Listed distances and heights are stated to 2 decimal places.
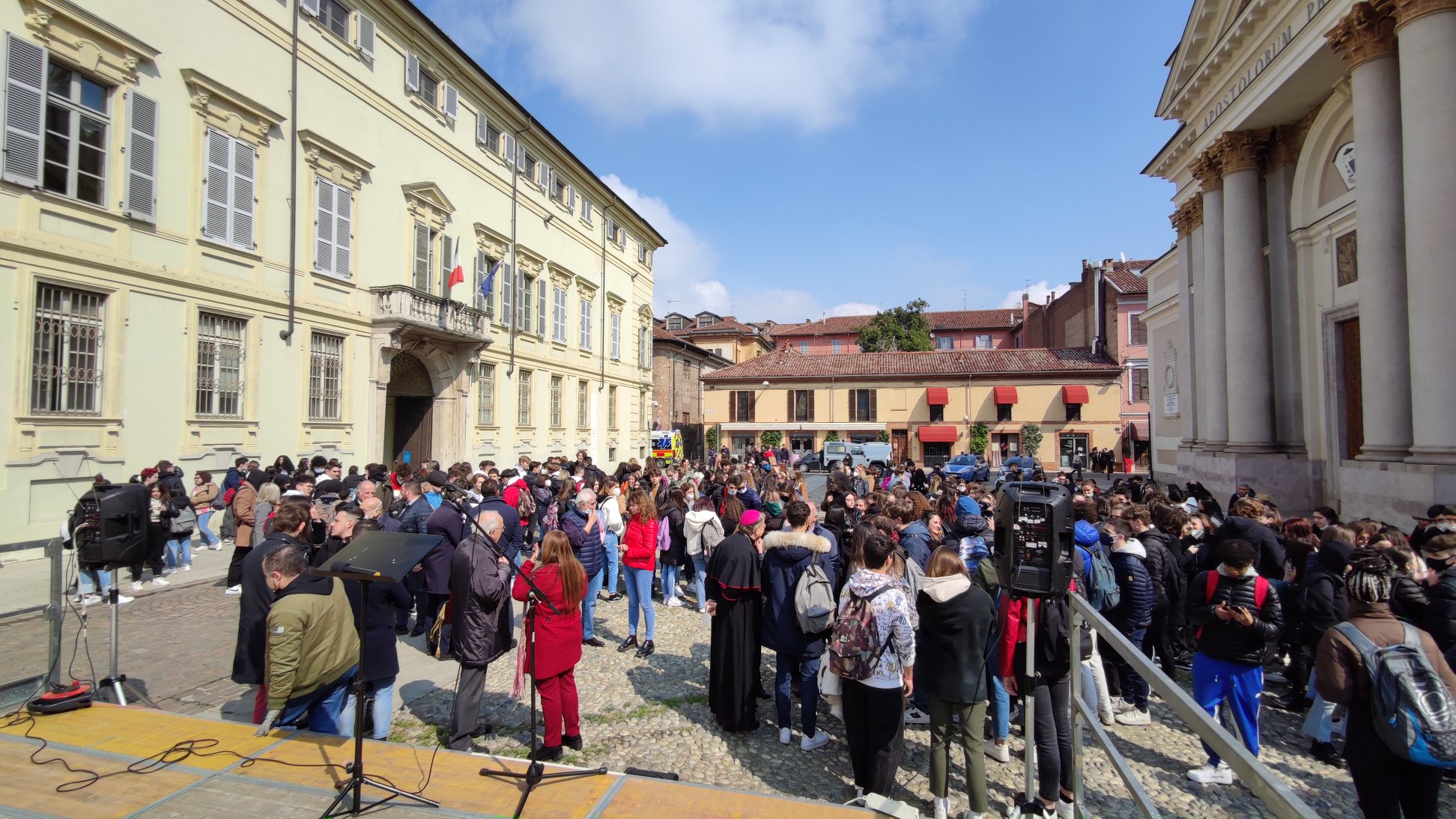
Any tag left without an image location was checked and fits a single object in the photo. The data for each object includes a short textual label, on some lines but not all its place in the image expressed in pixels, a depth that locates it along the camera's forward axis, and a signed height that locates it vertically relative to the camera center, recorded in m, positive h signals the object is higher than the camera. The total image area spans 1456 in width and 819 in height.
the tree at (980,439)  39.75 -0.64
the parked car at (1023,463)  29.14 -1.57
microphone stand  3.36 -1.79
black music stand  3.15 -0.68
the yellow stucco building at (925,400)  39.25 +1.84
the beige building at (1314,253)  9.62 +3.46
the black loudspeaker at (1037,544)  3.83 -0.70
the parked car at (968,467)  26.75 -1.78
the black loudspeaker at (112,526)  4.88 -0.74
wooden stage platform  3.18 -1.84
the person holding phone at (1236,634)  4.36 -1.39
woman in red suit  4.51 -1.38
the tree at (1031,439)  39.25 -0.63
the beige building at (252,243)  10.32 +3.91
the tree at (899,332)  58.53 +8.84
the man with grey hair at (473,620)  4.57 -1.35
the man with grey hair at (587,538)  7.21 -1.25
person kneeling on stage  3.58 -1.26
